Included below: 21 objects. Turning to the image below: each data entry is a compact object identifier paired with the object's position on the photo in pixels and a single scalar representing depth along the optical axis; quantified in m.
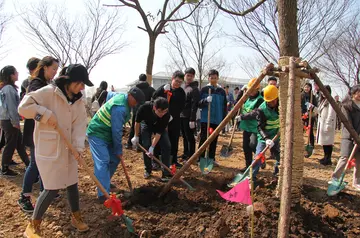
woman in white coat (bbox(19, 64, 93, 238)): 2.51
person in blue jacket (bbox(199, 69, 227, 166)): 5.40
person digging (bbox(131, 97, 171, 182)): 4.37
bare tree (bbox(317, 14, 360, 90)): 15.35
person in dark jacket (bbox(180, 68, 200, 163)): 5.61
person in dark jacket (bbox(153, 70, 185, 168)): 5.24
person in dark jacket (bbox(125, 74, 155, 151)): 6.50
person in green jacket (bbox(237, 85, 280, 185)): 4.14
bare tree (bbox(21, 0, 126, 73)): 12.68
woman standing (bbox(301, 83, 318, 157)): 6.98
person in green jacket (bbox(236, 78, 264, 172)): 4.87
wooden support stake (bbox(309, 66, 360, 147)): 3.05
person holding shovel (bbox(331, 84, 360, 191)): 4.09
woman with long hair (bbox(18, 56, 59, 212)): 3.15
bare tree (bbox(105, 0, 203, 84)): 9.96
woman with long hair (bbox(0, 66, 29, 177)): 4.37
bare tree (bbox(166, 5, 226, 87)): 15.41
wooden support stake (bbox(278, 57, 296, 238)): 2.00
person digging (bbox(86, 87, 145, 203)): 3.43
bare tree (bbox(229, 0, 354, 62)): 10.56
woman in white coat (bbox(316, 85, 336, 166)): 5.73
